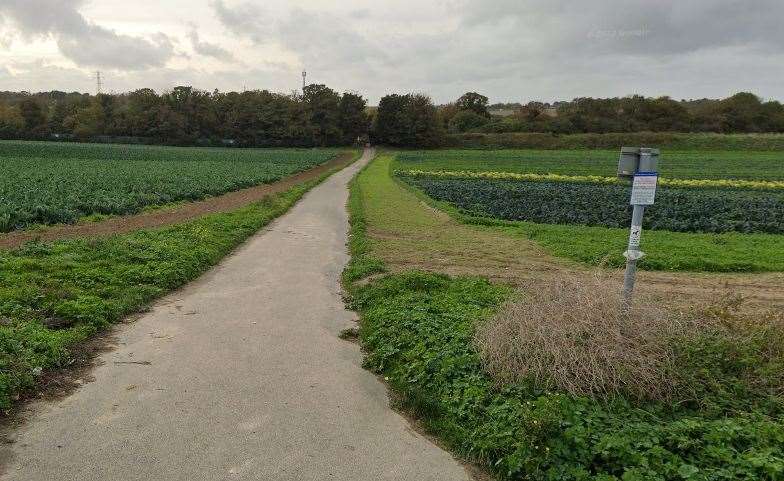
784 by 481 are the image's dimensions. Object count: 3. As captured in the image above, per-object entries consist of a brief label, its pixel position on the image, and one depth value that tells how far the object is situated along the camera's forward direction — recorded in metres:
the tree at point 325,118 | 89.88
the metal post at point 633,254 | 6.24
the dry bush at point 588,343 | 5.37
